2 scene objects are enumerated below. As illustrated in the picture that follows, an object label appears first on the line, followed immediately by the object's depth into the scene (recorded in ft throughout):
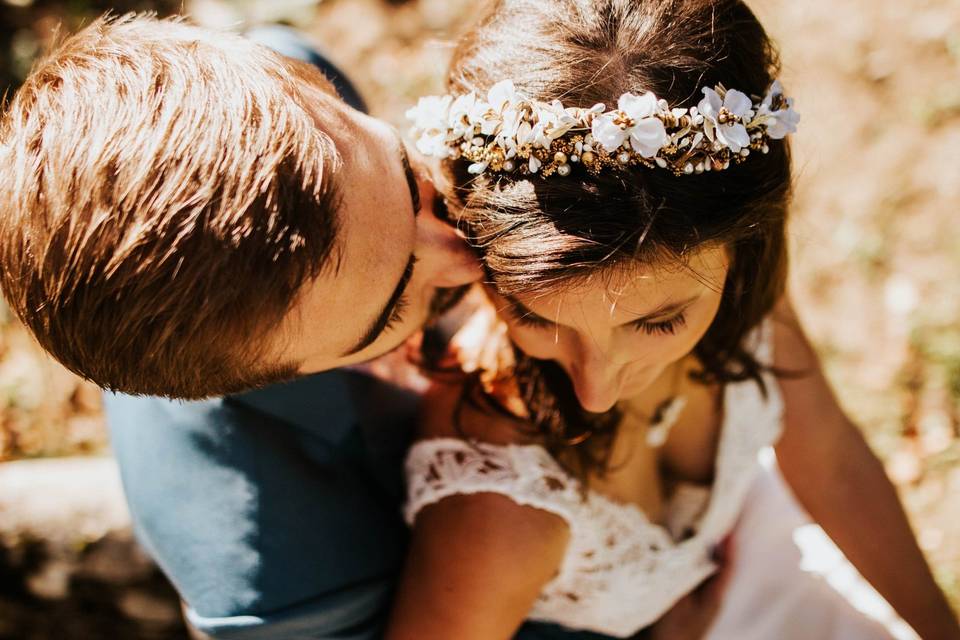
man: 1.79
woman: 1.95
